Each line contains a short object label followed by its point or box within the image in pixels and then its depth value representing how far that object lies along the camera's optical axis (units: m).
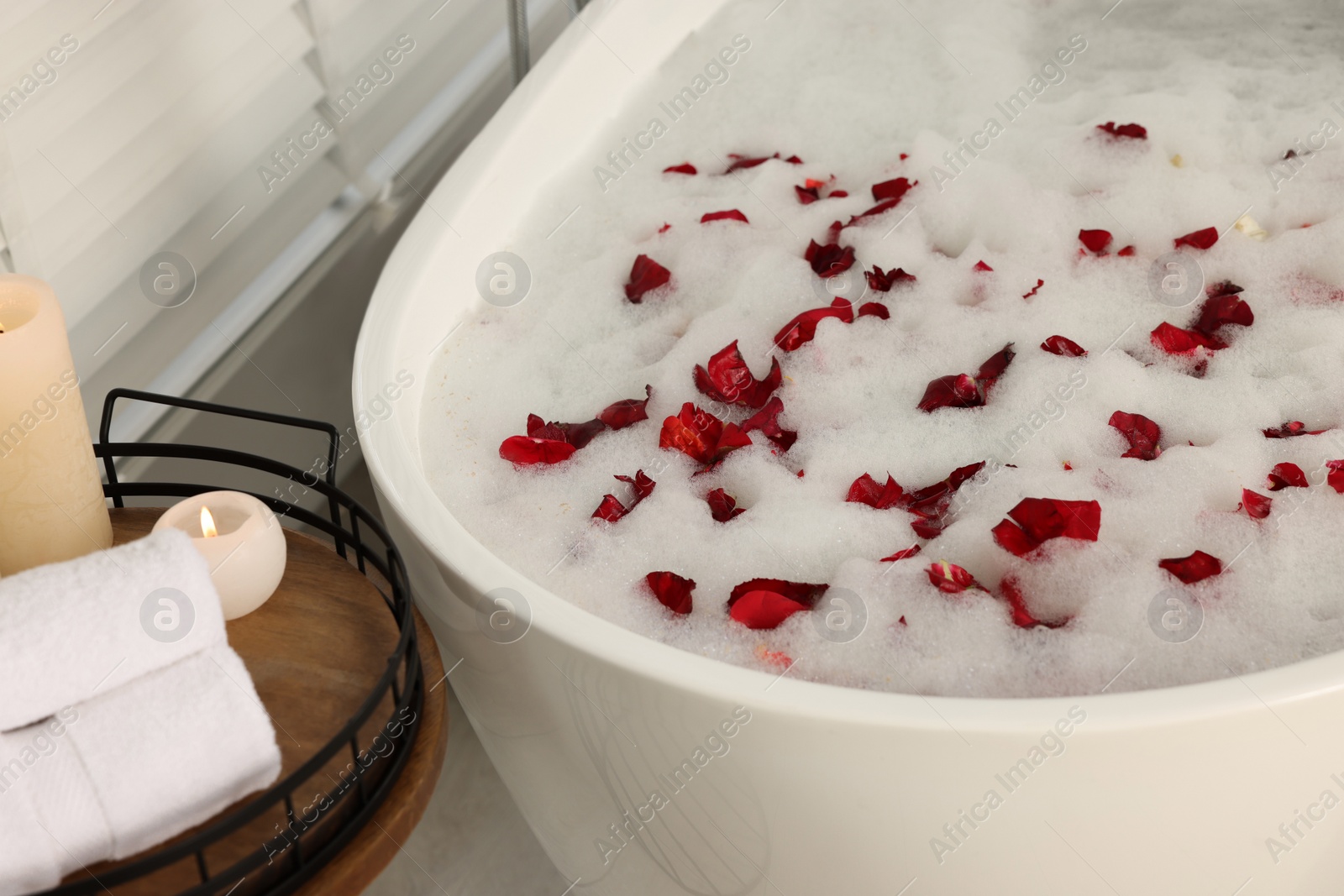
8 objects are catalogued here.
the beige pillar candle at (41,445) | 0.87
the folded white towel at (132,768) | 0.75
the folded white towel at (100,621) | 0.78
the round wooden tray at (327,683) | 0.83
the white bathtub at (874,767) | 0.95
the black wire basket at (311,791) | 0.75
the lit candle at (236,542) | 0.94
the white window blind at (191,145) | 1.41
